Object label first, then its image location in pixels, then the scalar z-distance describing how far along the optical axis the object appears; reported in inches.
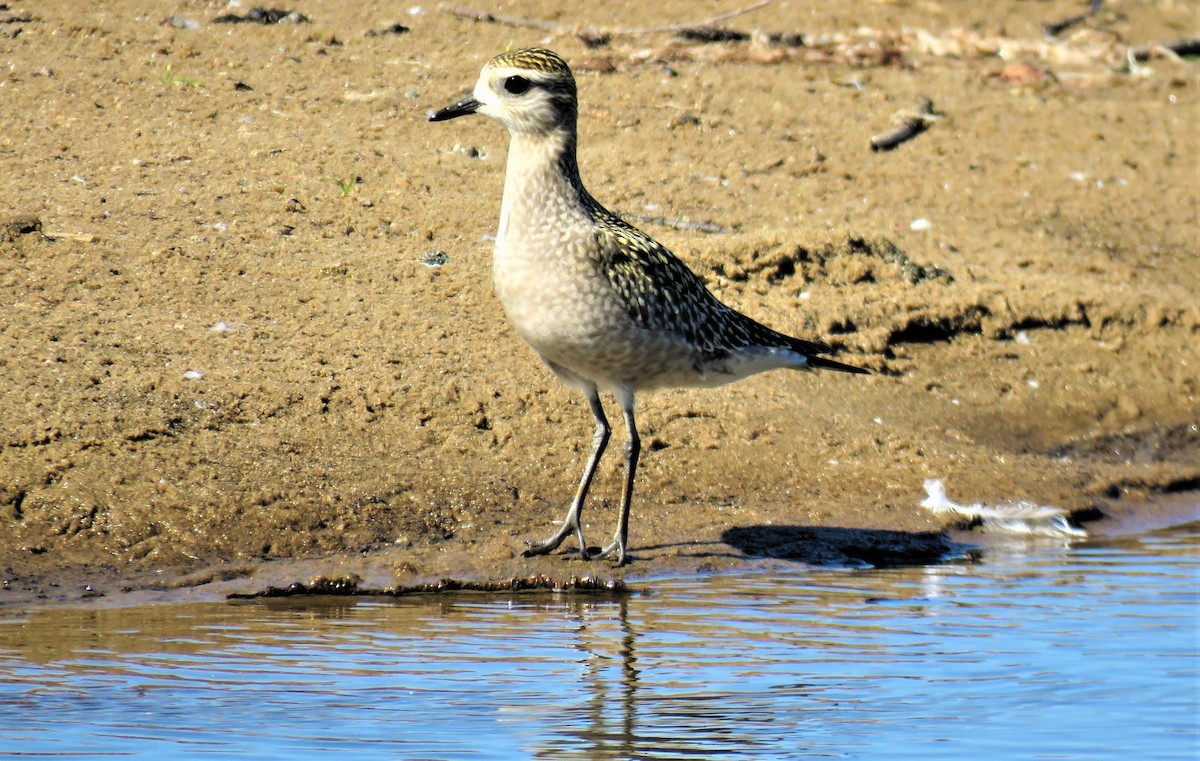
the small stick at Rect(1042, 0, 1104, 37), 629.6
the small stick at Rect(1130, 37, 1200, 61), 613.0
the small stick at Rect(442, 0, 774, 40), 527.5
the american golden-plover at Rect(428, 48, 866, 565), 272.4
